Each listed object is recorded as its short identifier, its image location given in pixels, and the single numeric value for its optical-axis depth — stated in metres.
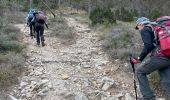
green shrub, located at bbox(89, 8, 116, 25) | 7.46
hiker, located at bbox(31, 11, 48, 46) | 5.64
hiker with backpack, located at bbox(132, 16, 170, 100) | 2.73
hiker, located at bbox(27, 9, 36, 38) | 5.99
